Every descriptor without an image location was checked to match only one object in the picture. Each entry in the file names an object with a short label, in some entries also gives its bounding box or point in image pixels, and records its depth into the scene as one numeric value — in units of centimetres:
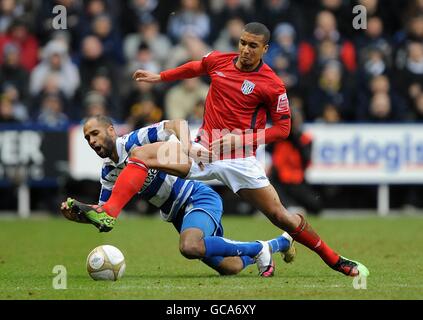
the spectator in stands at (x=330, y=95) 1838
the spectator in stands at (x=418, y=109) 1844
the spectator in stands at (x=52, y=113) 1816
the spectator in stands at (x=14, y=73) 1875
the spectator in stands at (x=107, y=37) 1902
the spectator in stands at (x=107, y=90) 1825
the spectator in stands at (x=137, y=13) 2003
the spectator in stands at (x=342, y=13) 1962
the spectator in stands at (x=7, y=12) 1967
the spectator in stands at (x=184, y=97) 1806
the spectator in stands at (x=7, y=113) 1803
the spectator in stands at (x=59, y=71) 1864
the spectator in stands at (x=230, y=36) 1880
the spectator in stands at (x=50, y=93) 1823
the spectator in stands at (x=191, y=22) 1931
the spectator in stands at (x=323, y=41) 1892
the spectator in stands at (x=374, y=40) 1894
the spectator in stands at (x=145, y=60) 1861
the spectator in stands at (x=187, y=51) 1830
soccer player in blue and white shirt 938
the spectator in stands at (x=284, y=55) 1822
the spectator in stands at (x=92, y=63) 1869
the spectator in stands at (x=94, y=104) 1784
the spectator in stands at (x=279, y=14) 1927
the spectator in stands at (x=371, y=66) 1856
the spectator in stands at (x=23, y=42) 1931
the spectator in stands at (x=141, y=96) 1809
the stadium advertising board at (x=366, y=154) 1820
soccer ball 933
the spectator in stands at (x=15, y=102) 1828
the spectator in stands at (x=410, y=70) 1875
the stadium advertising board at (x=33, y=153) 1788
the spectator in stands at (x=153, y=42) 1903
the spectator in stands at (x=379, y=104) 1830
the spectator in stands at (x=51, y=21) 1945
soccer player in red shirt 931
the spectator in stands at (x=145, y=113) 1761
